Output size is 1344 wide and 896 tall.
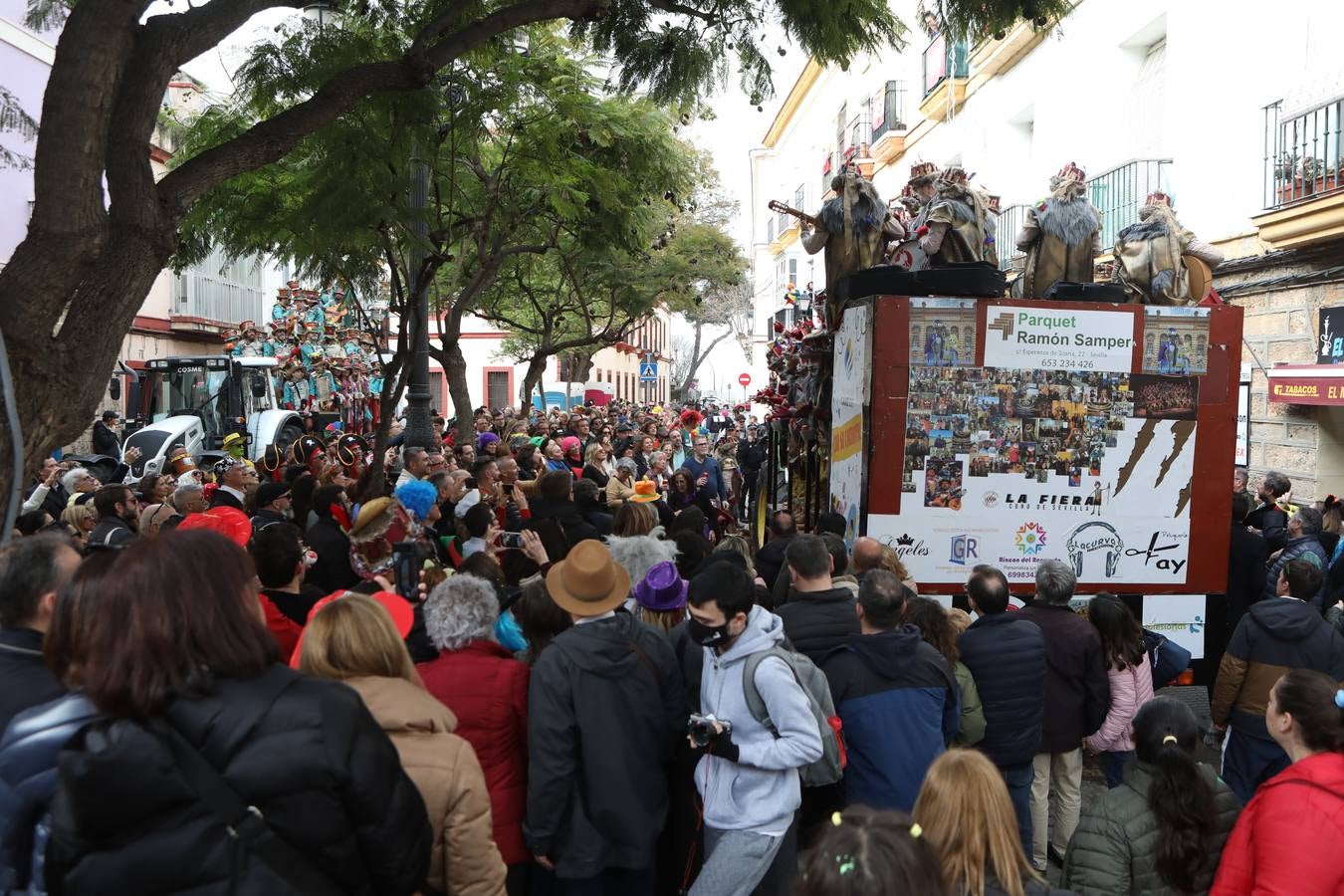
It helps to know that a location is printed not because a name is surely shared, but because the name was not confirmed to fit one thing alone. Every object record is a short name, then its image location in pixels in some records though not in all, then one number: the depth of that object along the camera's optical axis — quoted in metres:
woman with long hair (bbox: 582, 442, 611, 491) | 11.63
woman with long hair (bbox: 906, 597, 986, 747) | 4.87
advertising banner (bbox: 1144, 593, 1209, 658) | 7.52
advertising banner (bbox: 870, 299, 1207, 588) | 7.25
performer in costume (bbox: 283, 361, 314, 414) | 20.27
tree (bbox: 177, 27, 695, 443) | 8.07
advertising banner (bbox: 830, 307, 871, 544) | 7.41
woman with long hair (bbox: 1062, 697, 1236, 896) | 3.28
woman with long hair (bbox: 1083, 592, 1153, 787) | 5.59
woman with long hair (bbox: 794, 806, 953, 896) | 1.96
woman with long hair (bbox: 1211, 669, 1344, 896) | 2.93
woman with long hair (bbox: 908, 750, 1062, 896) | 2.61
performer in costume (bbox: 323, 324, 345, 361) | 21.77
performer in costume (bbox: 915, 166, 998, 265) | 8.09
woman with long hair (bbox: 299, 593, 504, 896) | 3.01
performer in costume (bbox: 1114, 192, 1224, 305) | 8.16
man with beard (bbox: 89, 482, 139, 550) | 6.78
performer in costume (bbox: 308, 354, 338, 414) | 21.45
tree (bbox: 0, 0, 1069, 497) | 4.27
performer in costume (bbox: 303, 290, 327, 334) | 21.36
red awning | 10.99
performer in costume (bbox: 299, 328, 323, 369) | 20.97
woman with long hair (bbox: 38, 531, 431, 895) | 2.12
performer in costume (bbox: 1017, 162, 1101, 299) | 8.20
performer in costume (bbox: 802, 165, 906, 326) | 8.65
